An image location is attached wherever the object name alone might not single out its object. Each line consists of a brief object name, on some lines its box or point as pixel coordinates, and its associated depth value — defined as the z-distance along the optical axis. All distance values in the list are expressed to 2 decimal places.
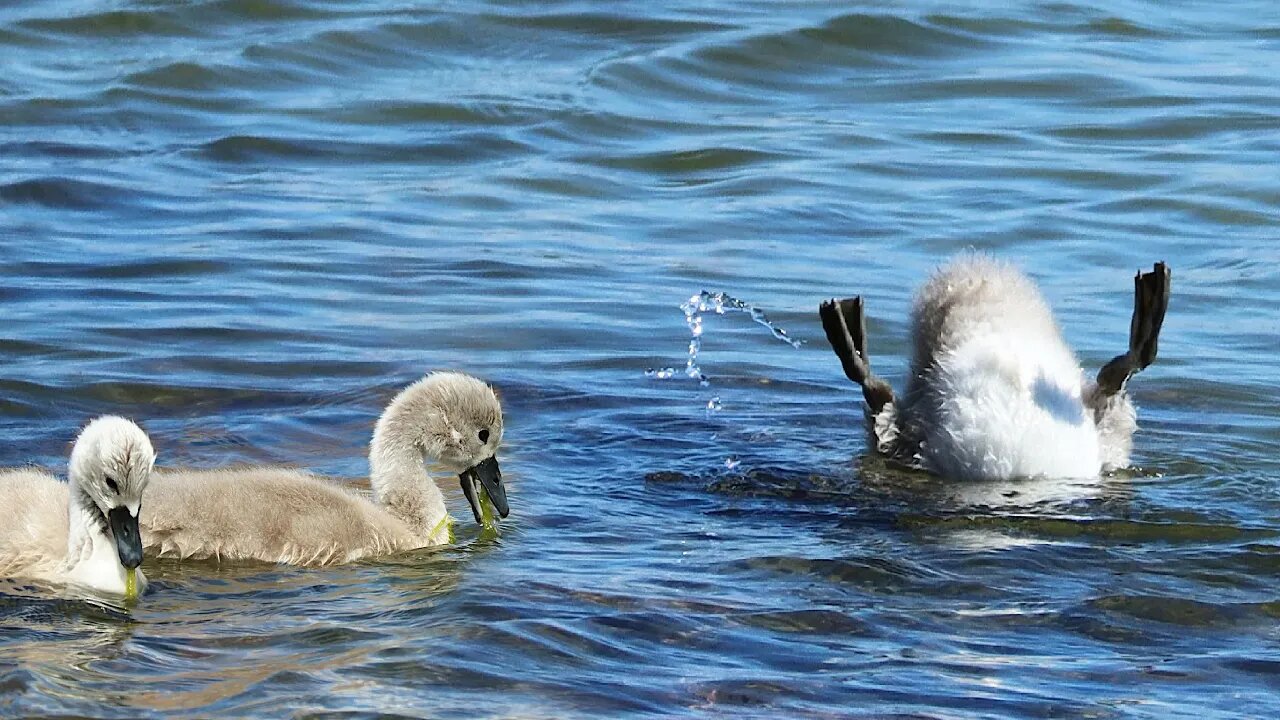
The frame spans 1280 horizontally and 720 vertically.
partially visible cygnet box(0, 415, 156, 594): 10.57
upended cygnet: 13.37
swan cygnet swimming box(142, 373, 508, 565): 11.62
